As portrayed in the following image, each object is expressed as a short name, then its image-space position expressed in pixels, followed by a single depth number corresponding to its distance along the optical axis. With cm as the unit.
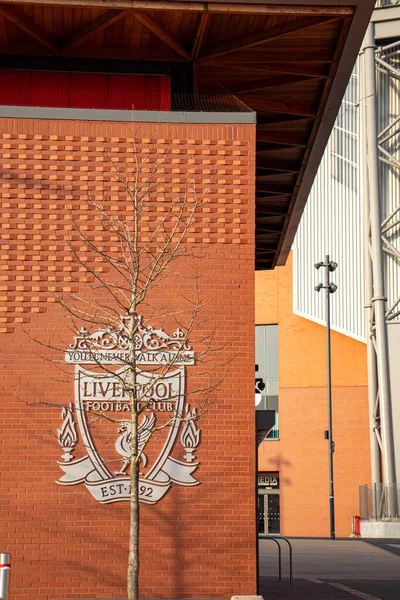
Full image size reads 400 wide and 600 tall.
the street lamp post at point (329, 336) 4621
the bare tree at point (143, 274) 1554
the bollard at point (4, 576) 1134
